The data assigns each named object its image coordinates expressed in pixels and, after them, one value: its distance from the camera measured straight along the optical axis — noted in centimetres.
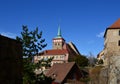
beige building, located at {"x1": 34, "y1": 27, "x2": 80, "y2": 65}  8427
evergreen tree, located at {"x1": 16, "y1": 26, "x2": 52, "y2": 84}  1513
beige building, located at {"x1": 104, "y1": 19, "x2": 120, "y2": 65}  3854
